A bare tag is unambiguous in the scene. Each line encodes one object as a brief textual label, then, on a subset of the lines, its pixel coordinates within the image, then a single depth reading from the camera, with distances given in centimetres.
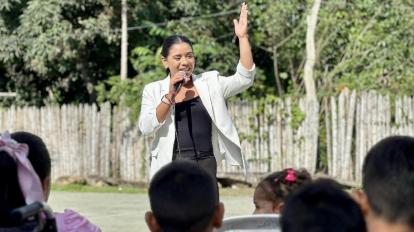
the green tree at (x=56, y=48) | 3200
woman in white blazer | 989
